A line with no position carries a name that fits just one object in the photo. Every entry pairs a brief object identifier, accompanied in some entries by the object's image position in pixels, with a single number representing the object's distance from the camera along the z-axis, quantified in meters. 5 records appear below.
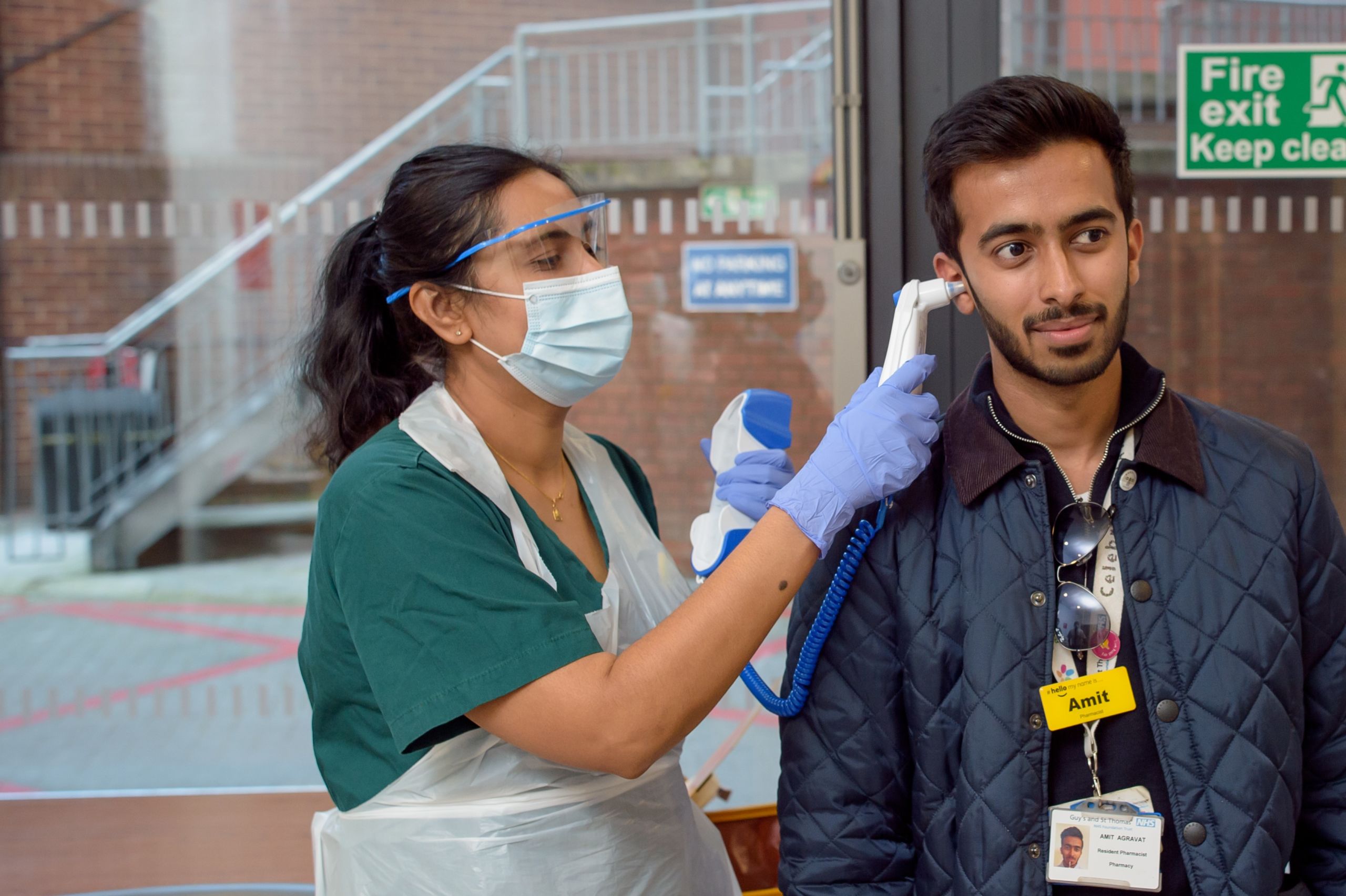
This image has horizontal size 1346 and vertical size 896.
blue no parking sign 2.81
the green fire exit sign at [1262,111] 2.45
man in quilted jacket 1.31
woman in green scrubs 1.38
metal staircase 2.90
